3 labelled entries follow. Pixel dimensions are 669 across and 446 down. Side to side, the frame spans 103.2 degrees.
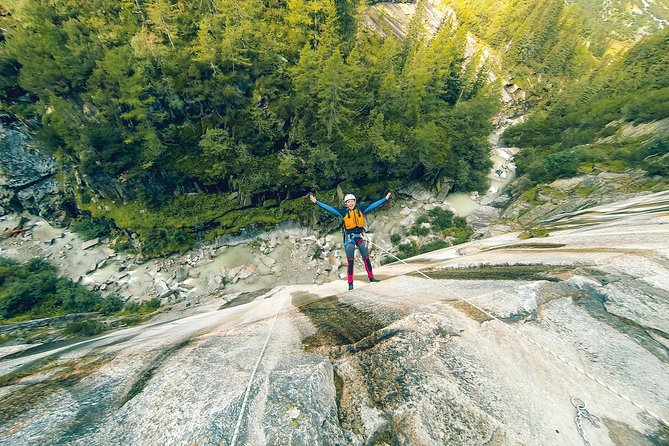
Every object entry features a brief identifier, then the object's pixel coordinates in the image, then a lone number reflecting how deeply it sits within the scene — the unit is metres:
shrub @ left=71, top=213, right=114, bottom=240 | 22.70
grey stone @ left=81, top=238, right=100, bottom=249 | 22.19
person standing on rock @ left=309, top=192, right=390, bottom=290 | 8.37
